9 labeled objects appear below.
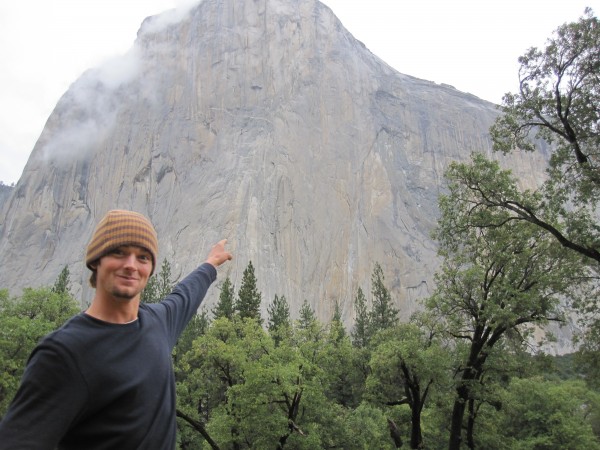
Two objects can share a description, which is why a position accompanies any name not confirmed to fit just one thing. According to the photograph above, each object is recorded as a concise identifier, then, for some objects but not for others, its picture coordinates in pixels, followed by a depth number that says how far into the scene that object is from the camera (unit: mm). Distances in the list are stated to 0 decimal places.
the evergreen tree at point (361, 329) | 48156
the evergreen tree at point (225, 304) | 43803
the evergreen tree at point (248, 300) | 43912
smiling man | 1832
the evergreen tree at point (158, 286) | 47250
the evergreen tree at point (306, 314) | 48562
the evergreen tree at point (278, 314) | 45256
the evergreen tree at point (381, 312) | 49153
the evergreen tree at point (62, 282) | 48400
